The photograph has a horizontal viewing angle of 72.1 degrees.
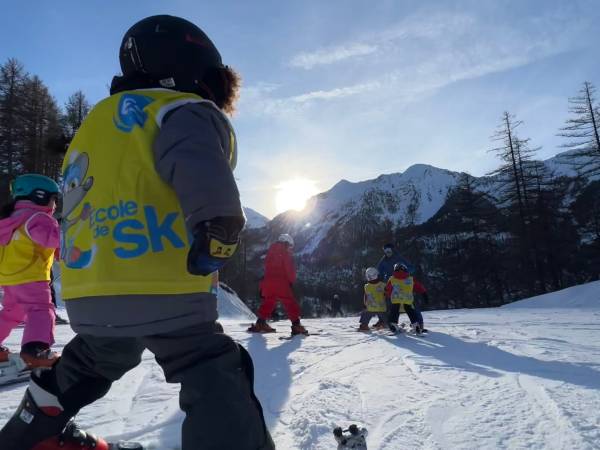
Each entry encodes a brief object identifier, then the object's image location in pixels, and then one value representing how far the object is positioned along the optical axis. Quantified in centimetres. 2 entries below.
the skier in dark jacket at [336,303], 2234
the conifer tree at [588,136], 2508
